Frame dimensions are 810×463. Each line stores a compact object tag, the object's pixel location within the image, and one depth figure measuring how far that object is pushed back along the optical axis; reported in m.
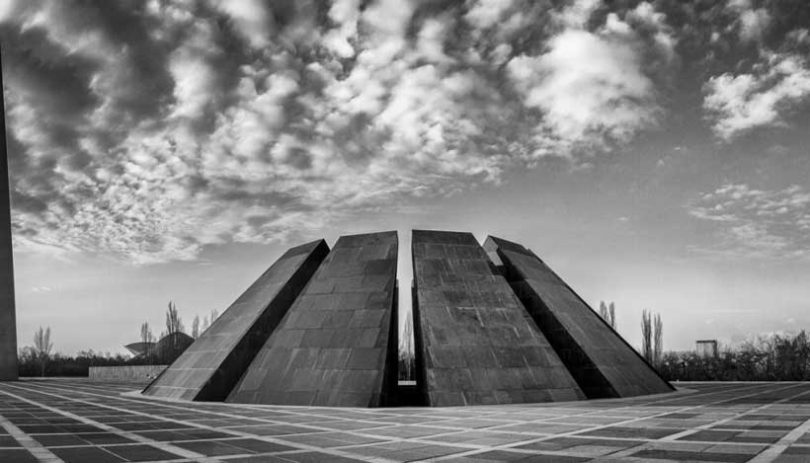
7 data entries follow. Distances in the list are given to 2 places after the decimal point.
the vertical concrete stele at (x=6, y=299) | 48.47
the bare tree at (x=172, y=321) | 70.50
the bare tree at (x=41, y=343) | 91.25
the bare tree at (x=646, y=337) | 54.62
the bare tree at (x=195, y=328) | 86.31
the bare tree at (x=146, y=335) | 81.34
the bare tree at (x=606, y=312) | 58.03
